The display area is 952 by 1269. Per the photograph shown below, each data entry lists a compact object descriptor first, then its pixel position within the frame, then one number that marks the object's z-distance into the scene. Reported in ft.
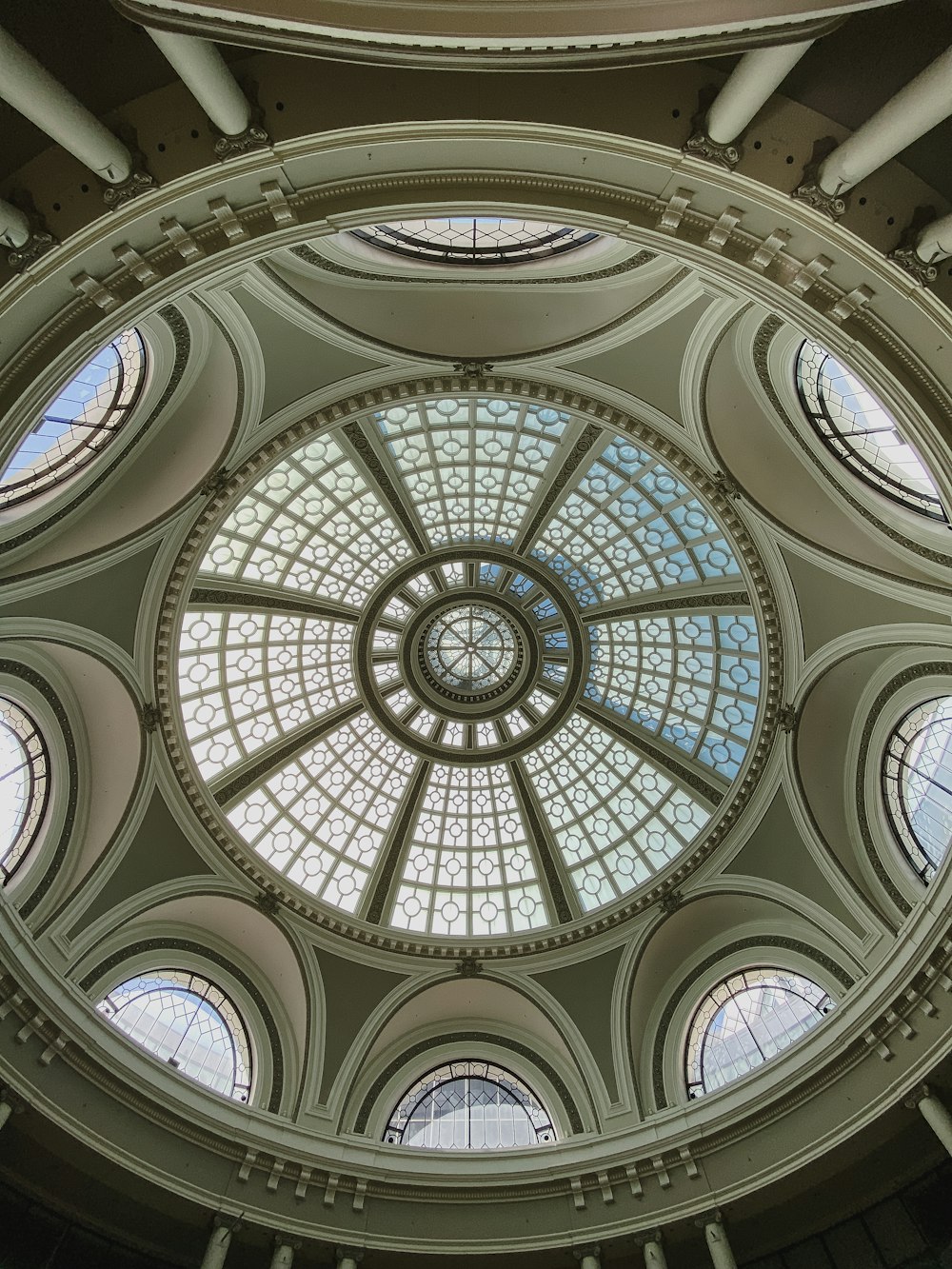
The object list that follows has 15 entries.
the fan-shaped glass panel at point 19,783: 53.36
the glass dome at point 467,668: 67.05
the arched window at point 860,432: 47.57
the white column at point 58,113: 23.29
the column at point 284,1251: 46.75
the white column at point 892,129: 24.09
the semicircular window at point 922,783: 53.06
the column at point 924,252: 27.55
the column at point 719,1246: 45.37
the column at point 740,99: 25.91
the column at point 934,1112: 41.42
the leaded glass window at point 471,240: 51.03
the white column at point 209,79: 25.16
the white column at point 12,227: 26.17
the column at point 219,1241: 45.37
